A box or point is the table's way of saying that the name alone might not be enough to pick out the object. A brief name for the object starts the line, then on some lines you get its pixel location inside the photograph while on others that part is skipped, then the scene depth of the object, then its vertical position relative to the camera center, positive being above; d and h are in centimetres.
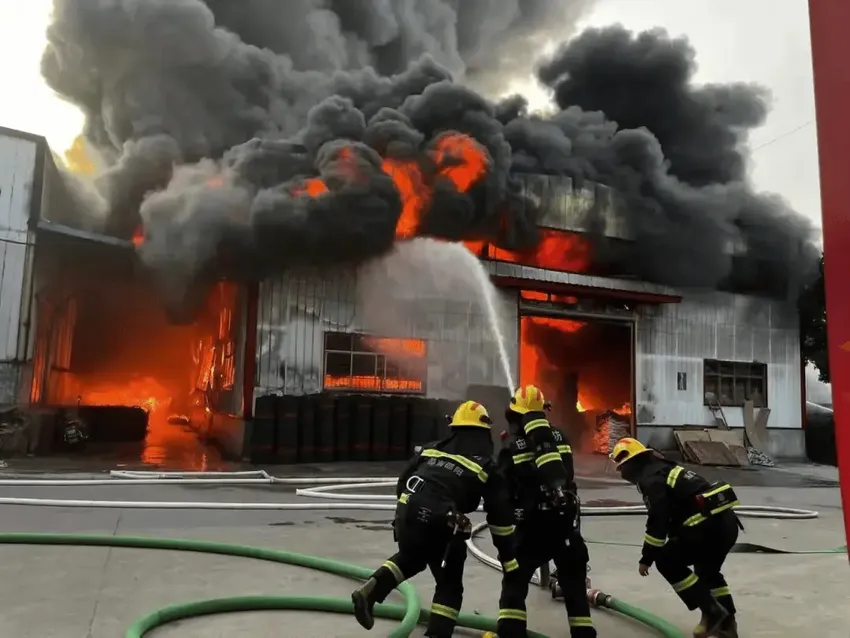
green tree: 1847 +265
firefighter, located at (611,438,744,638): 375 -59
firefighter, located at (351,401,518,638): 334 -47
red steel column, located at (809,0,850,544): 156 +56
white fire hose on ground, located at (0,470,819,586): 697 -97
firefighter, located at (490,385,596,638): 357 -47
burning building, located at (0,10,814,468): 1342 +354
